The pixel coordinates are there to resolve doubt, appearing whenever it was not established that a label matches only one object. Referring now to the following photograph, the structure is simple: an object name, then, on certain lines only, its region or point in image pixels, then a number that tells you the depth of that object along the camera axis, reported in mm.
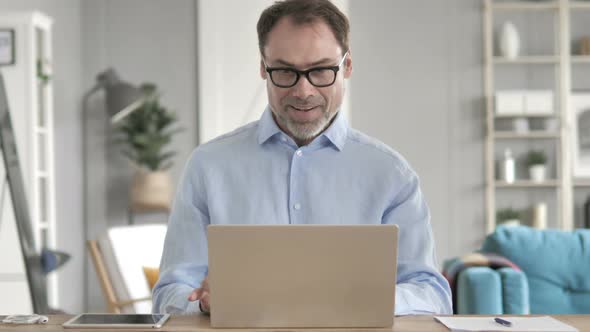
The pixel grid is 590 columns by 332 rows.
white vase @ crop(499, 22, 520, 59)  10420
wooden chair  6610
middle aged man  2981
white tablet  2311
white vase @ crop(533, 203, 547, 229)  10343
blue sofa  5864
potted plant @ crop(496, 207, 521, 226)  10456
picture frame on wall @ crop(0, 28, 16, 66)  8048
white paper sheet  2271
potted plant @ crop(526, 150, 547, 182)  10402
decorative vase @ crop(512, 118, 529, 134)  10420
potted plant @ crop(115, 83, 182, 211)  9956
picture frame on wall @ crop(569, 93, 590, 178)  10539
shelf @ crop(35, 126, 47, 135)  8372
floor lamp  9505
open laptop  2228
